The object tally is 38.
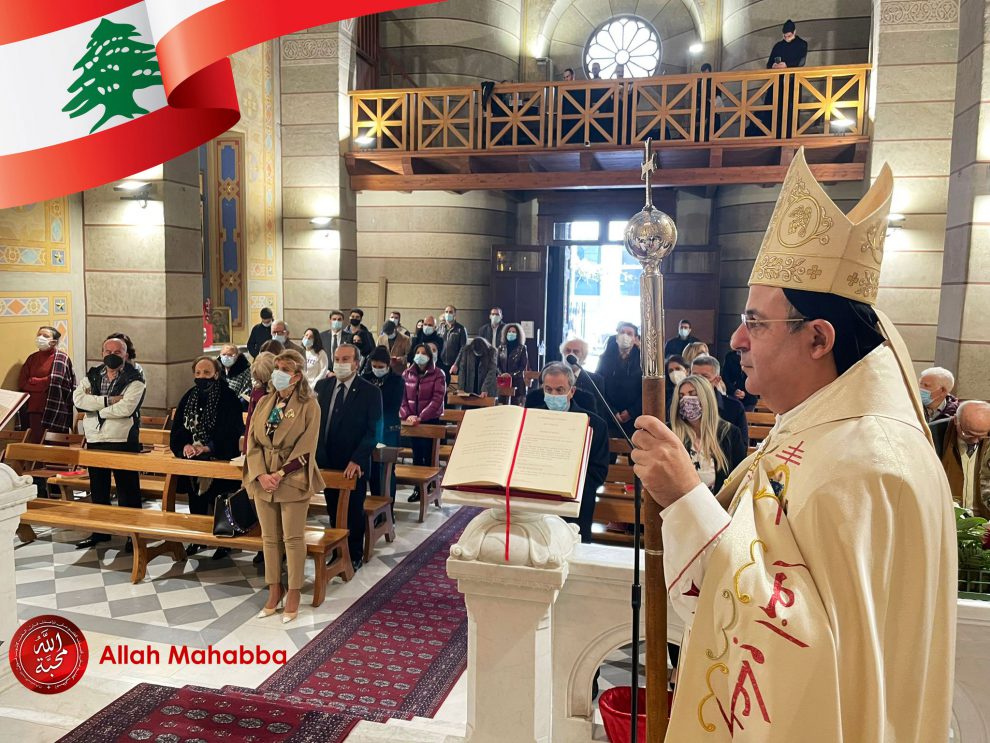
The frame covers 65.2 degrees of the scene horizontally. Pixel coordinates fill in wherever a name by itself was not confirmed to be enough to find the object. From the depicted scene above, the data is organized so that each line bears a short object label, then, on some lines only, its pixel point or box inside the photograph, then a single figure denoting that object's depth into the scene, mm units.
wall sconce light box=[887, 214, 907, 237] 10469
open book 2367
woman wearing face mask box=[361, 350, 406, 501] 7078
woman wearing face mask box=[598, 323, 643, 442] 8039
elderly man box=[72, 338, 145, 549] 6285
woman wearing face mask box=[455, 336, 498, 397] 9859
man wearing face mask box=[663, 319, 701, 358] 10422
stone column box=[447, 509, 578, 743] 2475
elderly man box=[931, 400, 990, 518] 4656
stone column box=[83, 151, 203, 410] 8711
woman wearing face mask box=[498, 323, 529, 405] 10375
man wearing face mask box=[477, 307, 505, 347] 12594
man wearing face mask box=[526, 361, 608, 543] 4762
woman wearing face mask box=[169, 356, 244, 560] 6203
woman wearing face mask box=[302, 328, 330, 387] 8827
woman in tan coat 4848
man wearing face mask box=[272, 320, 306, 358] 10414
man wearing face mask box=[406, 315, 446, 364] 11367
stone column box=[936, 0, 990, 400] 8000
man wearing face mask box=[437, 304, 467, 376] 12227
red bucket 2449
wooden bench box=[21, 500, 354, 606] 5270
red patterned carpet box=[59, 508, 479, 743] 3020
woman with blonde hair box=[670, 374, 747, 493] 4527
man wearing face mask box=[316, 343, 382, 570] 5895
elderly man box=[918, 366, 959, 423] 5621
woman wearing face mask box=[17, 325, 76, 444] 7316
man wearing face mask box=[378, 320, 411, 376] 8906
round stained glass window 17234
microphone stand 1788
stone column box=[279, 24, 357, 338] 12336
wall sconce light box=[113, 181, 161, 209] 8577
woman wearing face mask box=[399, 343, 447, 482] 8180
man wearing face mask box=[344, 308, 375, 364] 10375
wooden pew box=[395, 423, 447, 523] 7223
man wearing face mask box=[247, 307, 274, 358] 11133
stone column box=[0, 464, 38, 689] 3459
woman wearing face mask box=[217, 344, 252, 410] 7841
